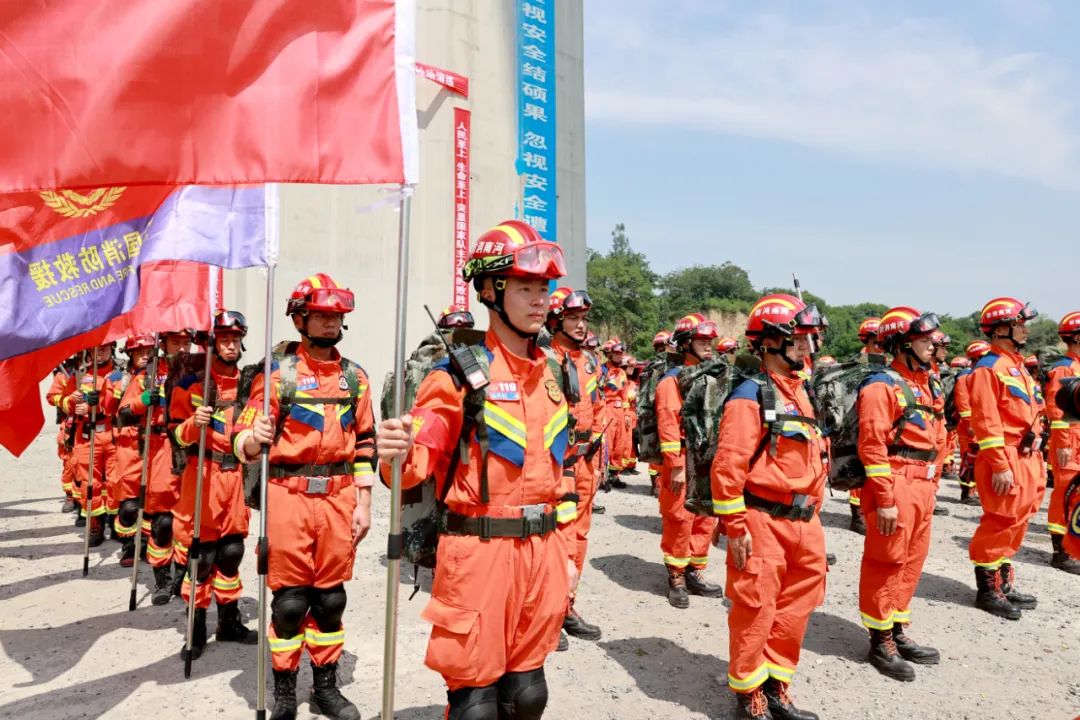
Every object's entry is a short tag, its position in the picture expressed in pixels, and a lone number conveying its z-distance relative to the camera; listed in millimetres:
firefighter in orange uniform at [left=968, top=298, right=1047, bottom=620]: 7375
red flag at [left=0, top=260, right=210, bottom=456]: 6551
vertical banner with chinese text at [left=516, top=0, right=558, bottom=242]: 22312
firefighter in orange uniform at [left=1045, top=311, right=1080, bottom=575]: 9266
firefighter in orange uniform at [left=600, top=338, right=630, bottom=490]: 16844
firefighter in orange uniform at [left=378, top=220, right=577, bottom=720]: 3377
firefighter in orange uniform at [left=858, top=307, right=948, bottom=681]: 5934
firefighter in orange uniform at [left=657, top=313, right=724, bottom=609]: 8117
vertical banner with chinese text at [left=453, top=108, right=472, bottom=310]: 20266
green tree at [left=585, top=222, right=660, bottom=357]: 65375
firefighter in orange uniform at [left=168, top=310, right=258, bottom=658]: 6703
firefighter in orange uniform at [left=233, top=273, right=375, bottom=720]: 5051
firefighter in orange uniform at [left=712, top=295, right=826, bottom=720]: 4910
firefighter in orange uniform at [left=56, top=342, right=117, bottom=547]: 11086
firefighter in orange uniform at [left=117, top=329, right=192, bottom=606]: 8141
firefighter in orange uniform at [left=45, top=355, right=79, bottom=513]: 13125
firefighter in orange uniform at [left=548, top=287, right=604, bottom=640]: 7188
